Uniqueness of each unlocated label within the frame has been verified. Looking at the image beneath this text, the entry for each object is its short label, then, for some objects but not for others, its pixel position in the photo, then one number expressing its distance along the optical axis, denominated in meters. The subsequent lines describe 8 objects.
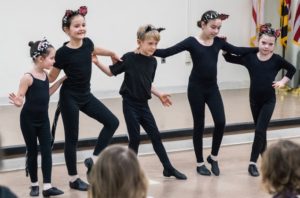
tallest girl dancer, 5.69
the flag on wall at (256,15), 12.70
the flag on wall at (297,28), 12.18
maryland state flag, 12.37
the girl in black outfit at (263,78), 6.29
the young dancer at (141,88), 5.92
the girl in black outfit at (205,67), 6.17
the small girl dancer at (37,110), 5.42
